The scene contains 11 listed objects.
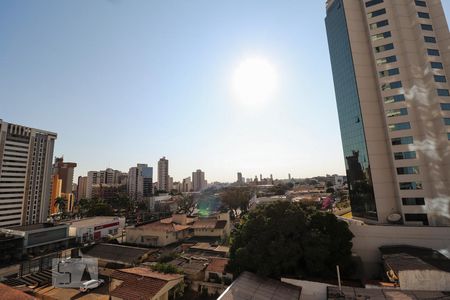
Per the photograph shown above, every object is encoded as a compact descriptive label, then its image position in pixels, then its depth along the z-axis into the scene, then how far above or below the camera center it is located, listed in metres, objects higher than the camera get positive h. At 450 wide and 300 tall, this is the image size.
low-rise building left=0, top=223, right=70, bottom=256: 43.09 -7.19
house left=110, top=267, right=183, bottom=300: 18.17 -7.35
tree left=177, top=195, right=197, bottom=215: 86.86 -4.63
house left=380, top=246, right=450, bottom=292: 15.43 -6.16
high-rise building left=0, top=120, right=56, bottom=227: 62.84 +7.14
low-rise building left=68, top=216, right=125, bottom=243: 50.91 -7.19
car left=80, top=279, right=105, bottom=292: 24.08 -9.06
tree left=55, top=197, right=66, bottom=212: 78.38 -1.72
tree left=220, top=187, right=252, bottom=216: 75.75 -3.40
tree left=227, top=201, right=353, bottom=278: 19.02 -4.68
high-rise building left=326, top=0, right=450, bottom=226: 27.23 +9.02
